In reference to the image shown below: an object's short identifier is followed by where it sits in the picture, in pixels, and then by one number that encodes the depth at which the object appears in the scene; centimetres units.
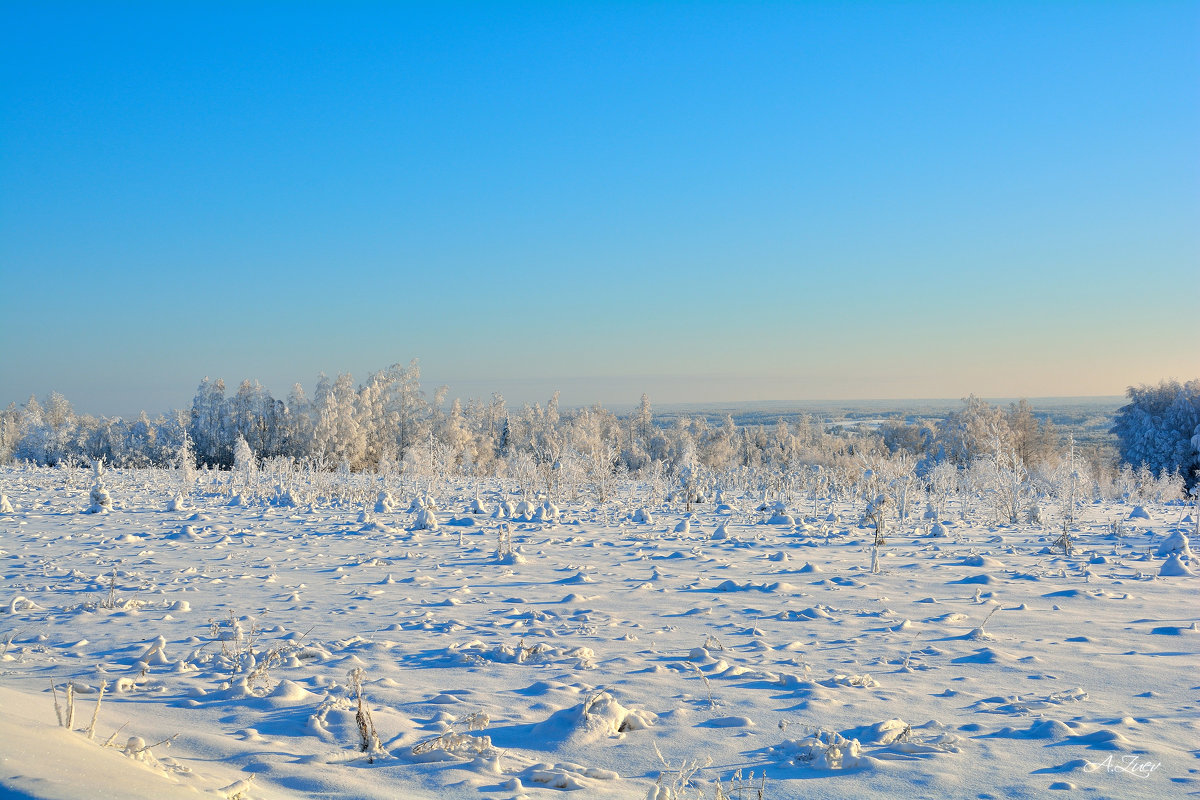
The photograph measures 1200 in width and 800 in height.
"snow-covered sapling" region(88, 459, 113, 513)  1250
